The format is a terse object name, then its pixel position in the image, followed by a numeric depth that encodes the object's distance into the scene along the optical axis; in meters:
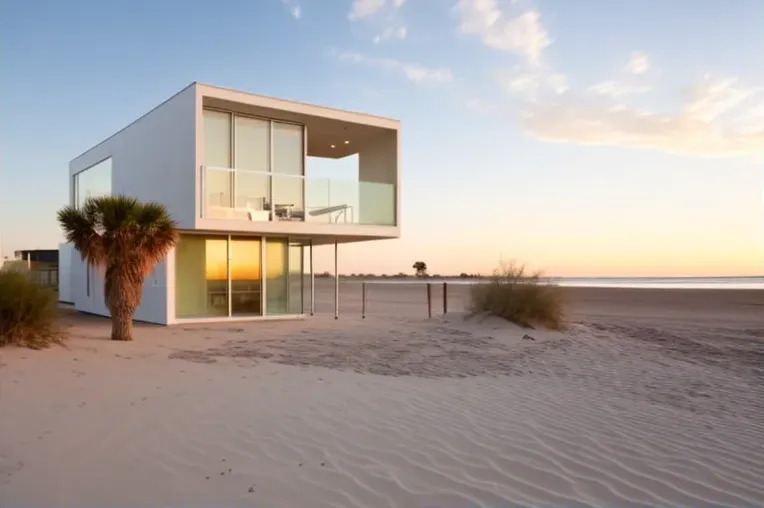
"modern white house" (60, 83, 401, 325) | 13.87
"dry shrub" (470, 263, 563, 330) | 12.56
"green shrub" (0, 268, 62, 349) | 8.66
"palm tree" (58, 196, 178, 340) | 10.55
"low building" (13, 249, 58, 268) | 33.12
